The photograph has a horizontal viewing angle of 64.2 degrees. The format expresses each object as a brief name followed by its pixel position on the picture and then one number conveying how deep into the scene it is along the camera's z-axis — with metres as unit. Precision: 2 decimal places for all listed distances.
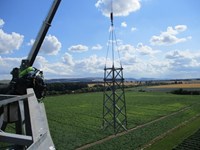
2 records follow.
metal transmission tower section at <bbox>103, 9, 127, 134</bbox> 15.24
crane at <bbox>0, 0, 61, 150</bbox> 2.62
